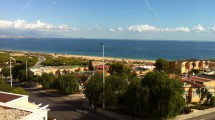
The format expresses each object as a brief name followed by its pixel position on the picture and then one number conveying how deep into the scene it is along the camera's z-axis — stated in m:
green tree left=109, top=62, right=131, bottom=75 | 40.63
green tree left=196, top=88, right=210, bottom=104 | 26.02
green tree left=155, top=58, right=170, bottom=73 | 43.72
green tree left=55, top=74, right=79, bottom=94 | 32.53
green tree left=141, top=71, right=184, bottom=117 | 20.59
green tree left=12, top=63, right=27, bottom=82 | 43.31
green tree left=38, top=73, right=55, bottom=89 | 37.21
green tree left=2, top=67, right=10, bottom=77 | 46.26
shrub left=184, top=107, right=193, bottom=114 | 23.37
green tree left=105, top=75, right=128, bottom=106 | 24.24
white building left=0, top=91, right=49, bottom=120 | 10.91
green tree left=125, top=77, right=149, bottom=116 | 20.73
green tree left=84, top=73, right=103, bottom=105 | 24.37
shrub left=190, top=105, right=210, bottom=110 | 24.71
